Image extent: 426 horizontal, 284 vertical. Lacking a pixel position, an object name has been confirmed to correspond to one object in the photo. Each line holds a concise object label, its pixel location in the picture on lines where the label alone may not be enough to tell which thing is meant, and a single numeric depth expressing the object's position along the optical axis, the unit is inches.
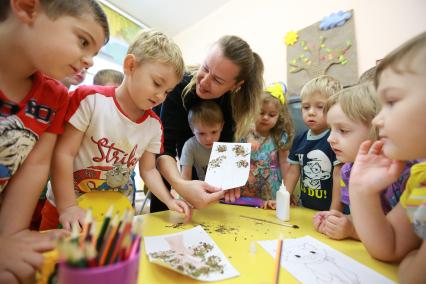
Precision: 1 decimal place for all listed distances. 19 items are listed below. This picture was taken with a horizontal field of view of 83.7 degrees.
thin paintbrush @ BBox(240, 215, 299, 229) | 28.5
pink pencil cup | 8.1
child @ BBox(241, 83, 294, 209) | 56.9
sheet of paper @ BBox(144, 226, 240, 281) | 16.6
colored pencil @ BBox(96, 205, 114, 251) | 9.9
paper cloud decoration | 67.8
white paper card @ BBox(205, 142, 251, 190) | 32.3
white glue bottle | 31.0
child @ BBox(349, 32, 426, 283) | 15.3
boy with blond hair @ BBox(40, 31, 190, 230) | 27.3
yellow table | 16.9
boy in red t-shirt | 19.6
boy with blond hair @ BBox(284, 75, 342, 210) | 42.4
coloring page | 17.3
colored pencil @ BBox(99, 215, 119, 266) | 9.2
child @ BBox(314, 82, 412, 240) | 30.2
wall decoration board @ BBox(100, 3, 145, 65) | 108.9
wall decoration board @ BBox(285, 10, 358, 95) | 66.5
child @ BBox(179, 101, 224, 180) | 45.8
